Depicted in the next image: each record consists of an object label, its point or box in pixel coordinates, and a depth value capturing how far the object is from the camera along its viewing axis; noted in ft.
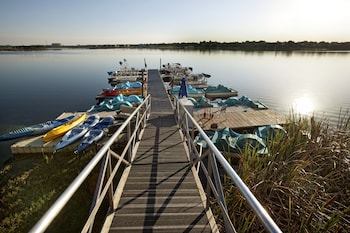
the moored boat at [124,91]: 71.10
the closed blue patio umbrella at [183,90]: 42.07
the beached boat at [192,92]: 68.27
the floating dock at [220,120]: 34.06
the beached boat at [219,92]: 74.28
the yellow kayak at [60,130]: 35.99
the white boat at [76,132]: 33.95
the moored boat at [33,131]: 39.00
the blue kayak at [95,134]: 33.42
